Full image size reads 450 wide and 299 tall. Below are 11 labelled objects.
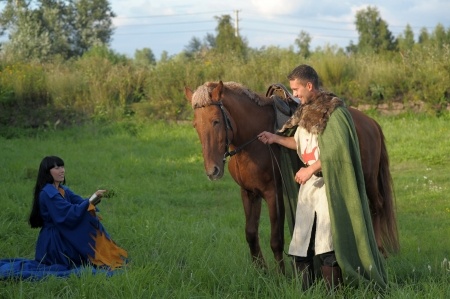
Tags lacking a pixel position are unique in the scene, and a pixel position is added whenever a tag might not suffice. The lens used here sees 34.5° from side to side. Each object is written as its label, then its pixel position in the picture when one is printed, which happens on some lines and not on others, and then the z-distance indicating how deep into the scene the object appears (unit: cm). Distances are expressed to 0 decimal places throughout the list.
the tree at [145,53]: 7272
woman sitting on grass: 660
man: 547
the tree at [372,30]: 5588
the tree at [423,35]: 6038
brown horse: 611
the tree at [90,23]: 4712
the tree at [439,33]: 5298
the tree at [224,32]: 3853
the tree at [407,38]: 5220
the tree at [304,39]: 6339
